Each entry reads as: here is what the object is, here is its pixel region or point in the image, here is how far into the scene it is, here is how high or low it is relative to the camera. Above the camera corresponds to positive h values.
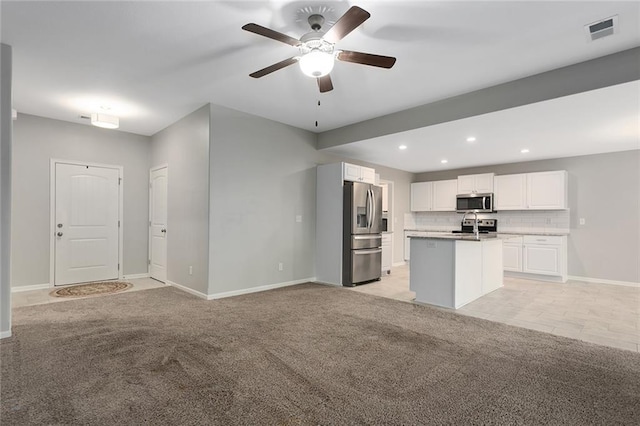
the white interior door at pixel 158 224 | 5.70 -0.16
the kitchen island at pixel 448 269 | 4.13 -0.72
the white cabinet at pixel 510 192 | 6.67 +0.53
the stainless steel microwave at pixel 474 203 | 7.07 +0.31
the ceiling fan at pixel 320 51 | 2.26 +1.29
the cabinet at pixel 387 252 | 6.58 -0.75
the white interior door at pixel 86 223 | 5.30 -0.14
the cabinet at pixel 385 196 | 7.96 +0.50
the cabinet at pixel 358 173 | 5.58 +0.78
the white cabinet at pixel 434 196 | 7.88 +0.53
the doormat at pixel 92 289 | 4.76 -1.18
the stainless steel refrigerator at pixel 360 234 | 5.42 -0.33
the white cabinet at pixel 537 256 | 6.01 -0.77
